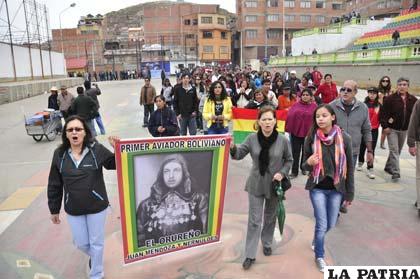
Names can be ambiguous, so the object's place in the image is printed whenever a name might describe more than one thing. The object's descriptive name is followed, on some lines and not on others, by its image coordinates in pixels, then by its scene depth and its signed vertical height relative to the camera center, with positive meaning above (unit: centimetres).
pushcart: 1123 -146
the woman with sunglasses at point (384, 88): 777 -47
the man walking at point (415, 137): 527 -97
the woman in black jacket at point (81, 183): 356 -99
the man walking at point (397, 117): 661 -88
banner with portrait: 386 -123
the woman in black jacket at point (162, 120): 669 -84
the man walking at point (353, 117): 541 -70
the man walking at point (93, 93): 1185 -64
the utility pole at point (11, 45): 2961 +202
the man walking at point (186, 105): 902 -82
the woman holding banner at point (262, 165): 392 -97
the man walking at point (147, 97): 1309 -88
